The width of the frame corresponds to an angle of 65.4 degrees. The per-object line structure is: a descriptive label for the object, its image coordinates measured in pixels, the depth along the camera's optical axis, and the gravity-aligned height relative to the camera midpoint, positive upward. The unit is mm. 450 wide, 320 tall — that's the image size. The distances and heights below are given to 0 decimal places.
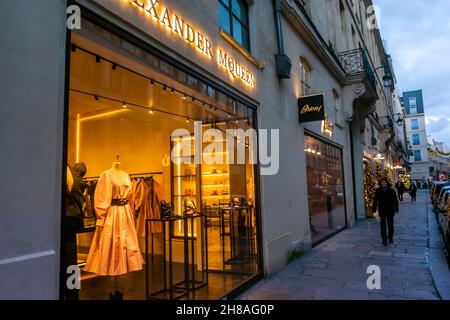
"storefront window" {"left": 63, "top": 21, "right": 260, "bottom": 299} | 4758 +335
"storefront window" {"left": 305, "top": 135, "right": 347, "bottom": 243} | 10227 -77
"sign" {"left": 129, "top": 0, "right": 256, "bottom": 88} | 4182 +2163
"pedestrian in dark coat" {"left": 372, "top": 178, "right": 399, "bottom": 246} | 9664 -570
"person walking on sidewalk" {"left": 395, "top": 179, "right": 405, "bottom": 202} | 27625 -393
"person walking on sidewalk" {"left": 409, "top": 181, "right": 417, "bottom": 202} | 28719 -685
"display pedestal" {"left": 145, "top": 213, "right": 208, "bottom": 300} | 5312 -1563
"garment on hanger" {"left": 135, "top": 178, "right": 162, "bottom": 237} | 6633 -258
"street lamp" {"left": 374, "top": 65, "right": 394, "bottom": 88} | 19453 +5949
